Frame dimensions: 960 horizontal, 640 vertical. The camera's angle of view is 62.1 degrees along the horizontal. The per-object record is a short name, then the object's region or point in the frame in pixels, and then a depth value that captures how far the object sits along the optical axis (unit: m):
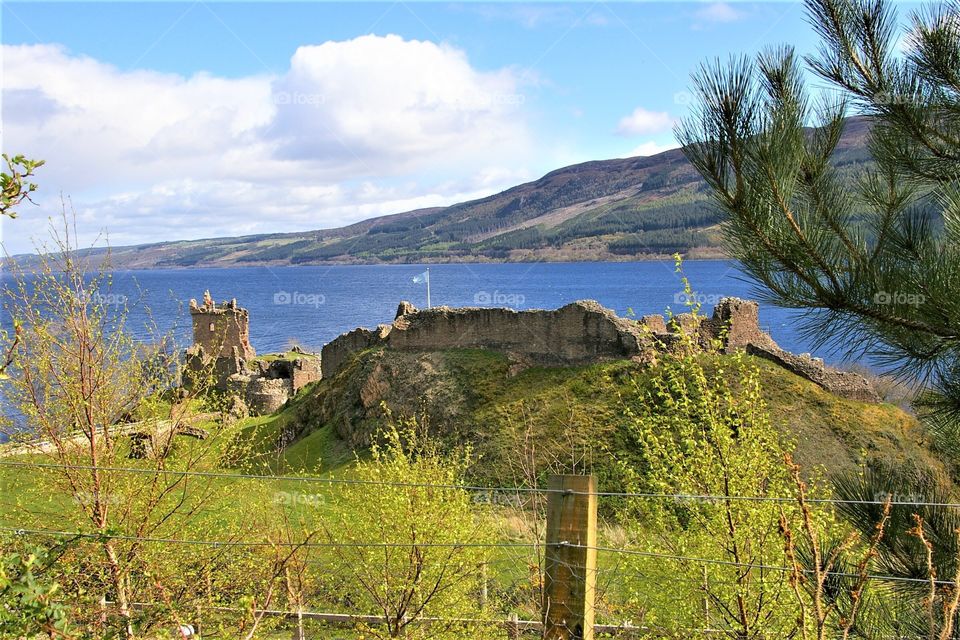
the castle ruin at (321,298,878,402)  31.84
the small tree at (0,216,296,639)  12.97
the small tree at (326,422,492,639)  14.64
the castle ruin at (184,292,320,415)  53.53
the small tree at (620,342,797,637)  10.12
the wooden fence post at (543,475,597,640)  6.15
